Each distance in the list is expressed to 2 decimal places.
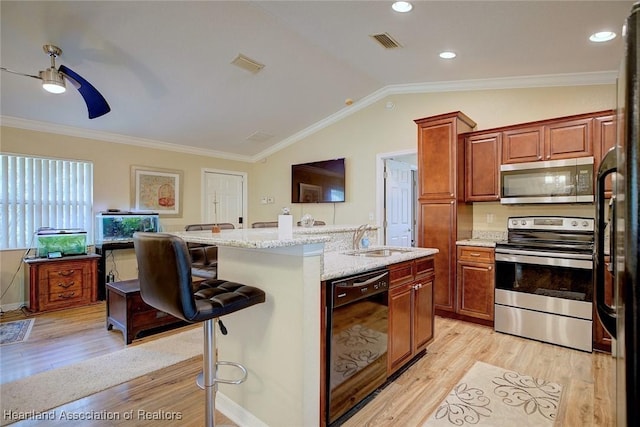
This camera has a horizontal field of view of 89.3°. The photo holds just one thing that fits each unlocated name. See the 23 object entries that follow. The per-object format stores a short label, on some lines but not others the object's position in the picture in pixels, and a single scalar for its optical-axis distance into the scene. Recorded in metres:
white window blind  4.12
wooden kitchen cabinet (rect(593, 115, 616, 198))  3.05
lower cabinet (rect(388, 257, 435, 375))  2.32
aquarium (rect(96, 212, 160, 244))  4.64
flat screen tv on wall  5.59
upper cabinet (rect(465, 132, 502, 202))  3.75
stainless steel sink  2.71
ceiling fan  2.50
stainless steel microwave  3.18
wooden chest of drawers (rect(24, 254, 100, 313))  3.94
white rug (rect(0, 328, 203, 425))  2.13
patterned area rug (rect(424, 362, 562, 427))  1.98
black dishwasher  1.82
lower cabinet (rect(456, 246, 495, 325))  3.54
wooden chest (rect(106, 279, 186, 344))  3.04
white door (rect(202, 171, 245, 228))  6.22
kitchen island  1.65
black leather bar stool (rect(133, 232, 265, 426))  1.39
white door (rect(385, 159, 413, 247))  5.24
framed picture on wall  5.23
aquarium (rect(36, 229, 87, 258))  4.11
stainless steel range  2.99
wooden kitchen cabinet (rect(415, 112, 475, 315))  3.83
